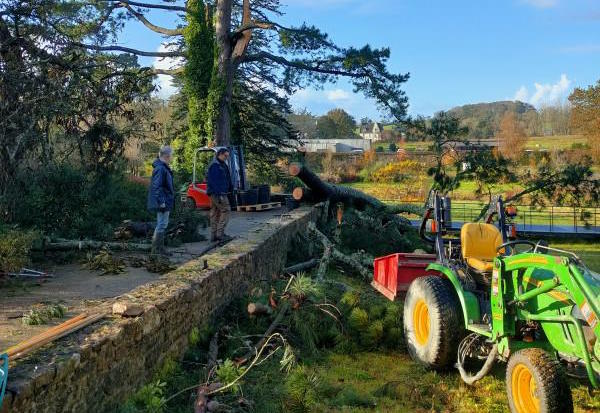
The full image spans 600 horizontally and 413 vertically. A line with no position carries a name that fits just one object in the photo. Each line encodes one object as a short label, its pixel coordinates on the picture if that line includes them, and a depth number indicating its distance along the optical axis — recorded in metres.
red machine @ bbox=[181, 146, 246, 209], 19.66
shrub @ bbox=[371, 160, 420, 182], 40.19
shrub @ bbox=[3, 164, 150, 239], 10.89
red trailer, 8.44
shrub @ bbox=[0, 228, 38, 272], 8.09
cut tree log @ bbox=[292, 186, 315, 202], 17.33
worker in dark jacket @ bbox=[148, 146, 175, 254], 9.96
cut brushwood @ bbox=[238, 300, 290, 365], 6.57
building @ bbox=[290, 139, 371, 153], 68.76
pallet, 20.39
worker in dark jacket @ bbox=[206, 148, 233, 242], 11.30
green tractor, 4.94
